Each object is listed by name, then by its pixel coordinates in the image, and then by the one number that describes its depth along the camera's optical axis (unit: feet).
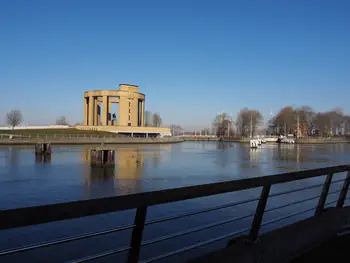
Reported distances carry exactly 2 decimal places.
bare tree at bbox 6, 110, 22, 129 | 317.63
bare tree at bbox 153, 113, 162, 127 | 511.40
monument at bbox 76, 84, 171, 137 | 372.83
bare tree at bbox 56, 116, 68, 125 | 463.83
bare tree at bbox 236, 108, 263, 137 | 419.13
